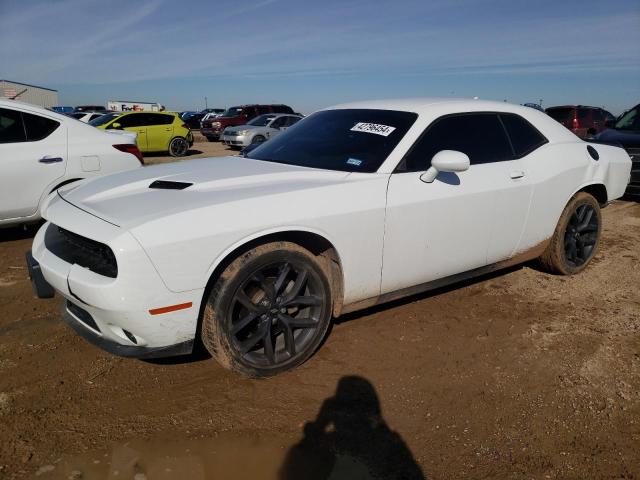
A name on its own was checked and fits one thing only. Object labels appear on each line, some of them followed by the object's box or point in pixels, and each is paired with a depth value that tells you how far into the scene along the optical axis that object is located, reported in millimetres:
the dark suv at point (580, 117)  15102
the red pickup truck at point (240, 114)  22375
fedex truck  47531
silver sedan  17320
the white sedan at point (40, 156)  4805
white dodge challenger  2311
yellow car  14648
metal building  44797
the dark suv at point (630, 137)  7746
